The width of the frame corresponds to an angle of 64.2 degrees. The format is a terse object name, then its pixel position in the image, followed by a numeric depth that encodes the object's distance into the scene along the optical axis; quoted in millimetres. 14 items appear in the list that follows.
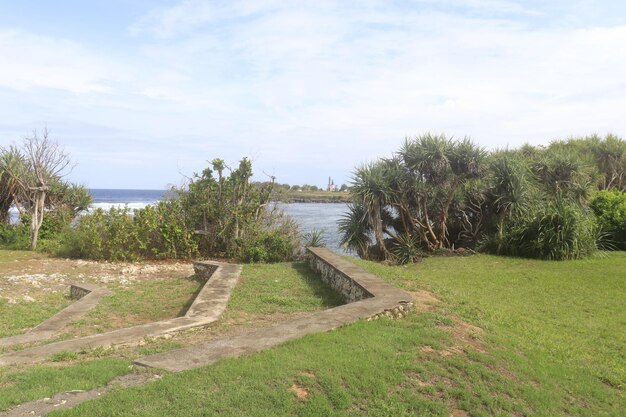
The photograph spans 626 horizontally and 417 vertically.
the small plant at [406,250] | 13039
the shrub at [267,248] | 11742
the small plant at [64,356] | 4468
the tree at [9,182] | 15234
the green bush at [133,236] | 11914
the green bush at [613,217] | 14984
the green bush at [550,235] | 12320
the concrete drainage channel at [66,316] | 5432
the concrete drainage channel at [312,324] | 4172
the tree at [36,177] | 13539
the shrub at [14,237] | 14242
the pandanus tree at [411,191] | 13461
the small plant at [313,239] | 12914
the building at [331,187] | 95725
